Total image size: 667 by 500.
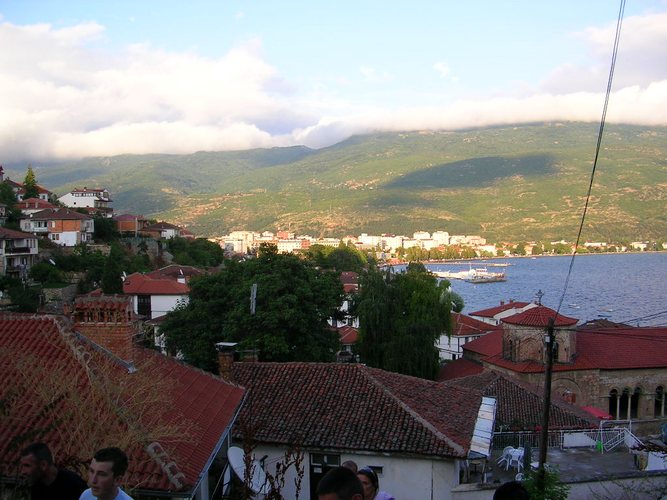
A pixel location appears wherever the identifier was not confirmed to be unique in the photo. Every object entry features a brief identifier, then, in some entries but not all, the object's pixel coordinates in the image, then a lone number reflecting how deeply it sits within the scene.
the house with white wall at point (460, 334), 46.34
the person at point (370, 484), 4.99
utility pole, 13.12
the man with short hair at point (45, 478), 4.56
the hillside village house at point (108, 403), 7.57
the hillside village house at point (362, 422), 12.22
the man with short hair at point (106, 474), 4.29
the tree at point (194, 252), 67.06
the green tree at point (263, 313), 23.94
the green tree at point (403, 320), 31.28
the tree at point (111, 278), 45.91
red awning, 24.26
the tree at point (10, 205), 56.13
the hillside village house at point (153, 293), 45.88
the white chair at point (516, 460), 14.27
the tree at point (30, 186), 70.07
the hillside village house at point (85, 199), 83.94
